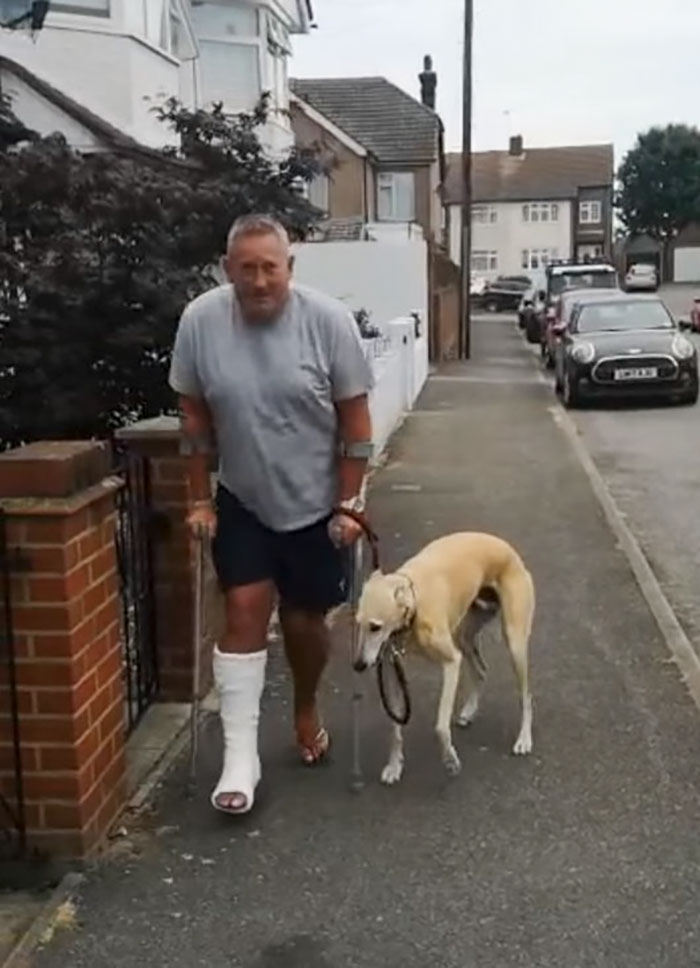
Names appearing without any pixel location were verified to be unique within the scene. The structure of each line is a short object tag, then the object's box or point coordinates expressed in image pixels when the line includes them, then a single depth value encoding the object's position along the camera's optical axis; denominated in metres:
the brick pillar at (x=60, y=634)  3.75
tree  86.81
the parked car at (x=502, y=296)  63.31
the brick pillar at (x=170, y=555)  5.24
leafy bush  8.27
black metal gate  5.04
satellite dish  13.11
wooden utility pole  30.57
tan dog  4.32
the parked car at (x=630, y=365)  18.45
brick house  44.16
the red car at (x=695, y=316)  36.64
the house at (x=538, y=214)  83.25
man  4.20
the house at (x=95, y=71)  13.73
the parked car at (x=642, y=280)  67.94
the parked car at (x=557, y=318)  23.03
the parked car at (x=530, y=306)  37.02
